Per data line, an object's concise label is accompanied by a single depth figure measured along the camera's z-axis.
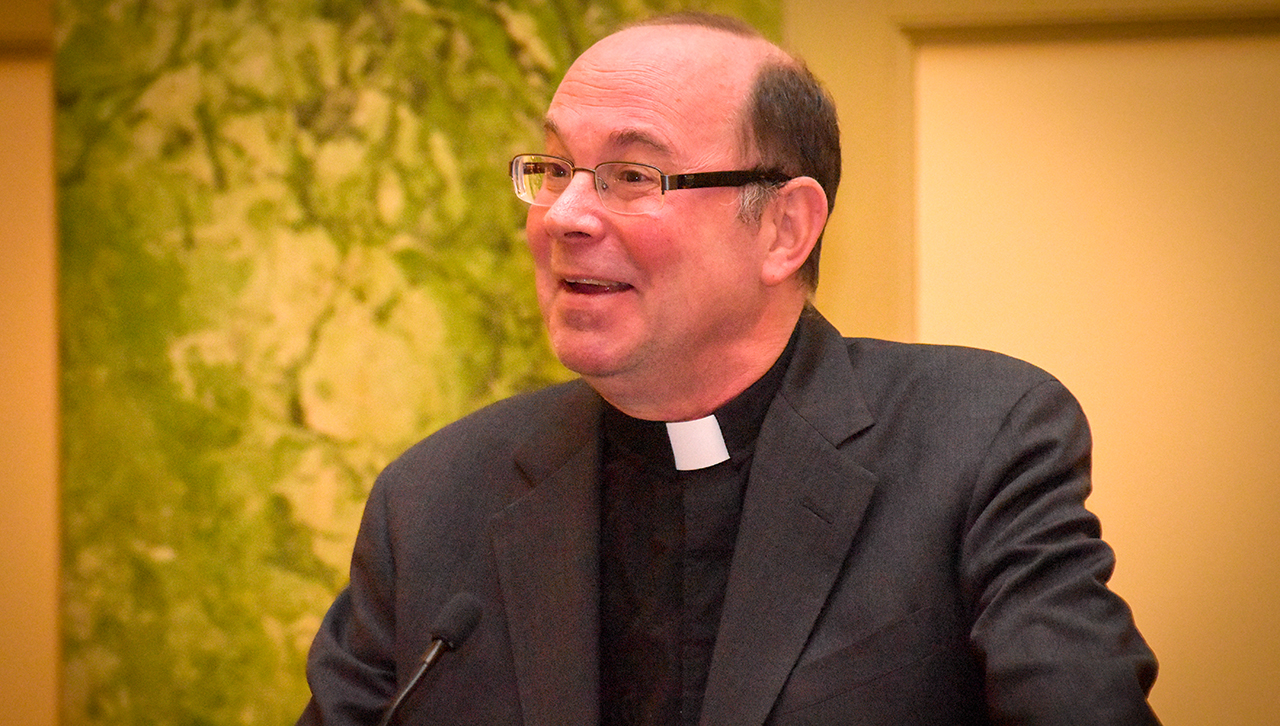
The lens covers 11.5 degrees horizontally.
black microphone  3.95
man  3.97
